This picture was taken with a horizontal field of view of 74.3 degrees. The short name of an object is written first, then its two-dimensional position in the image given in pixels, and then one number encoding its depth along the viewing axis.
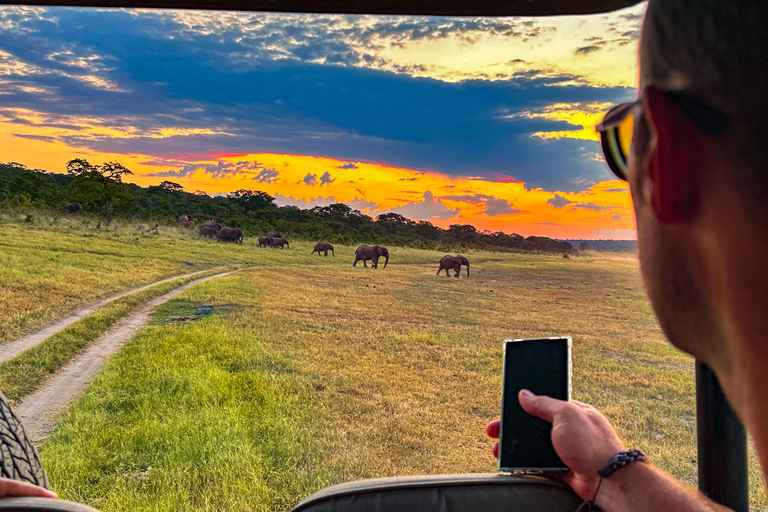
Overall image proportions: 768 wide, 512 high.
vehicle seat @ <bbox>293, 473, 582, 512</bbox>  0.75
